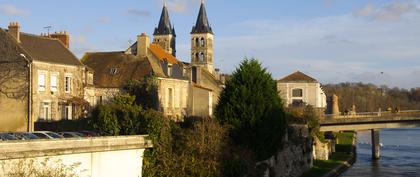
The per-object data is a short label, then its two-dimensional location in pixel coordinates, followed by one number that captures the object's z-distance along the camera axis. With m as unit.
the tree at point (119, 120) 26.50
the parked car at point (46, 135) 24.29
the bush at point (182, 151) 25.62
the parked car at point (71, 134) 26.40
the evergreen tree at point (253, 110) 30.73
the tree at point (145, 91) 44.19
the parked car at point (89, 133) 27.03
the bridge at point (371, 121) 58.50
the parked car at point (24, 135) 23.38
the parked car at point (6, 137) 22.92
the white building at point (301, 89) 88.25
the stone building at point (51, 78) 36.41
